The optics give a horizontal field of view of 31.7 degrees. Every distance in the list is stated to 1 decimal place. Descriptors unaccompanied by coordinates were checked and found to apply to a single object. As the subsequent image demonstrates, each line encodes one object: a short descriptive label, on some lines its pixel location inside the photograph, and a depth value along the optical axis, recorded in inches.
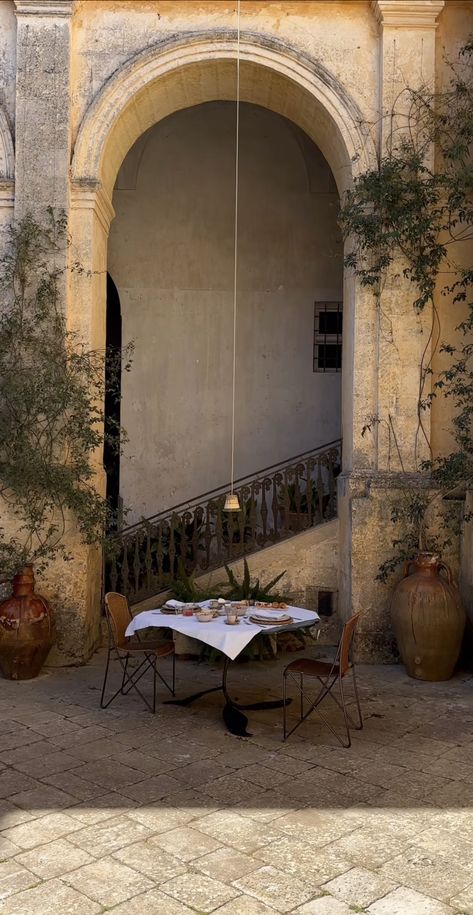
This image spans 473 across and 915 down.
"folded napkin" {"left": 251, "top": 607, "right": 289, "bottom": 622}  249.4
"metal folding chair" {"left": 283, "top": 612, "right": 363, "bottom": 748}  225.1
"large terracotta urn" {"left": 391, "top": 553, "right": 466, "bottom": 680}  290.7
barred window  469.7
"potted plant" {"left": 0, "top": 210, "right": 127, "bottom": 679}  302.7
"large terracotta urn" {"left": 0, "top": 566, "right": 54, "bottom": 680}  290.5
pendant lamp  277.6
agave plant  340.5
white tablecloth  234.2
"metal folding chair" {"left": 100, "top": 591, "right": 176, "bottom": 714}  255.6
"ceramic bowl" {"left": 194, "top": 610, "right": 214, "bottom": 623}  248.7
